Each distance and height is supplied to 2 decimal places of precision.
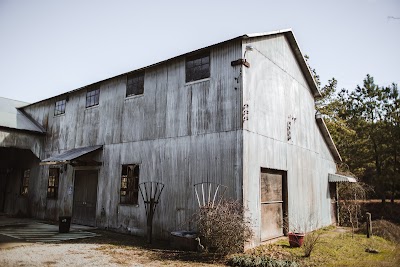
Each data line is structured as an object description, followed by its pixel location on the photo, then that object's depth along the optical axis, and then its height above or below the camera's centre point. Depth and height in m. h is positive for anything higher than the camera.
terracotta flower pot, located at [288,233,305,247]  9.52 -1.97
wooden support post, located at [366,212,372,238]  12.32 -1.97
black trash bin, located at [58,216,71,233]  11.44 -1.84
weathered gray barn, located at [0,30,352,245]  9.53 +1.60
